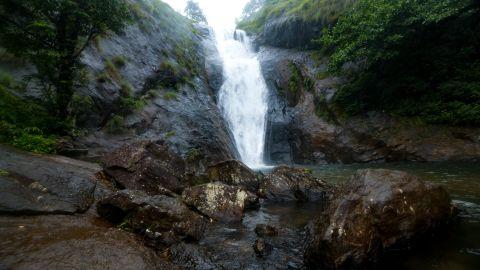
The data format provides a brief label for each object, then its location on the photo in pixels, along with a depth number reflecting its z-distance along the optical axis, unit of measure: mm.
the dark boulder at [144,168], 6992
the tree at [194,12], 47531
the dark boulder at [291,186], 8461
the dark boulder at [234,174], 9039
